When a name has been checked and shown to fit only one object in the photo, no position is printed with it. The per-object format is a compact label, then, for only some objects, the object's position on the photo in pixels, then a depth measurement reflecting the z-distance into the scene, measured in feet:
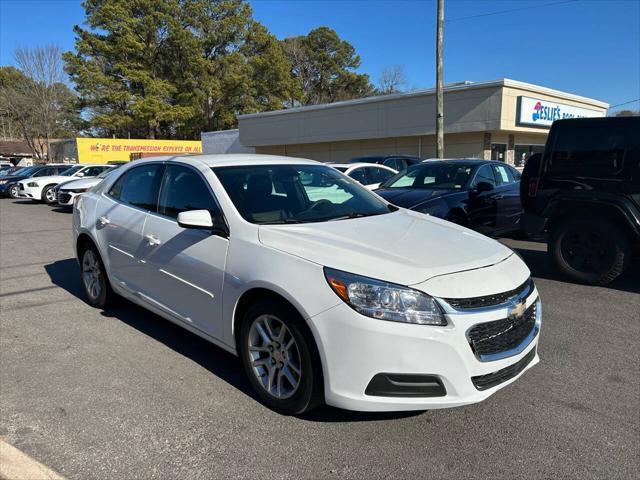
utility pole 49.67
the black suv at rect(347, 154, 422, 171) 47.77
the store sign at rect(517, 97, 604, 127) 69.87
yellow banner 118.93
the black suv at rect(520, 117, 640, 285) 18.33
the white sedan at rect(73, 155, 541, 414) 8.54
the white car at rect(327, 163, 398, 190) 36.94
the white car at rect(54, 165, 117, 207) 45.62
